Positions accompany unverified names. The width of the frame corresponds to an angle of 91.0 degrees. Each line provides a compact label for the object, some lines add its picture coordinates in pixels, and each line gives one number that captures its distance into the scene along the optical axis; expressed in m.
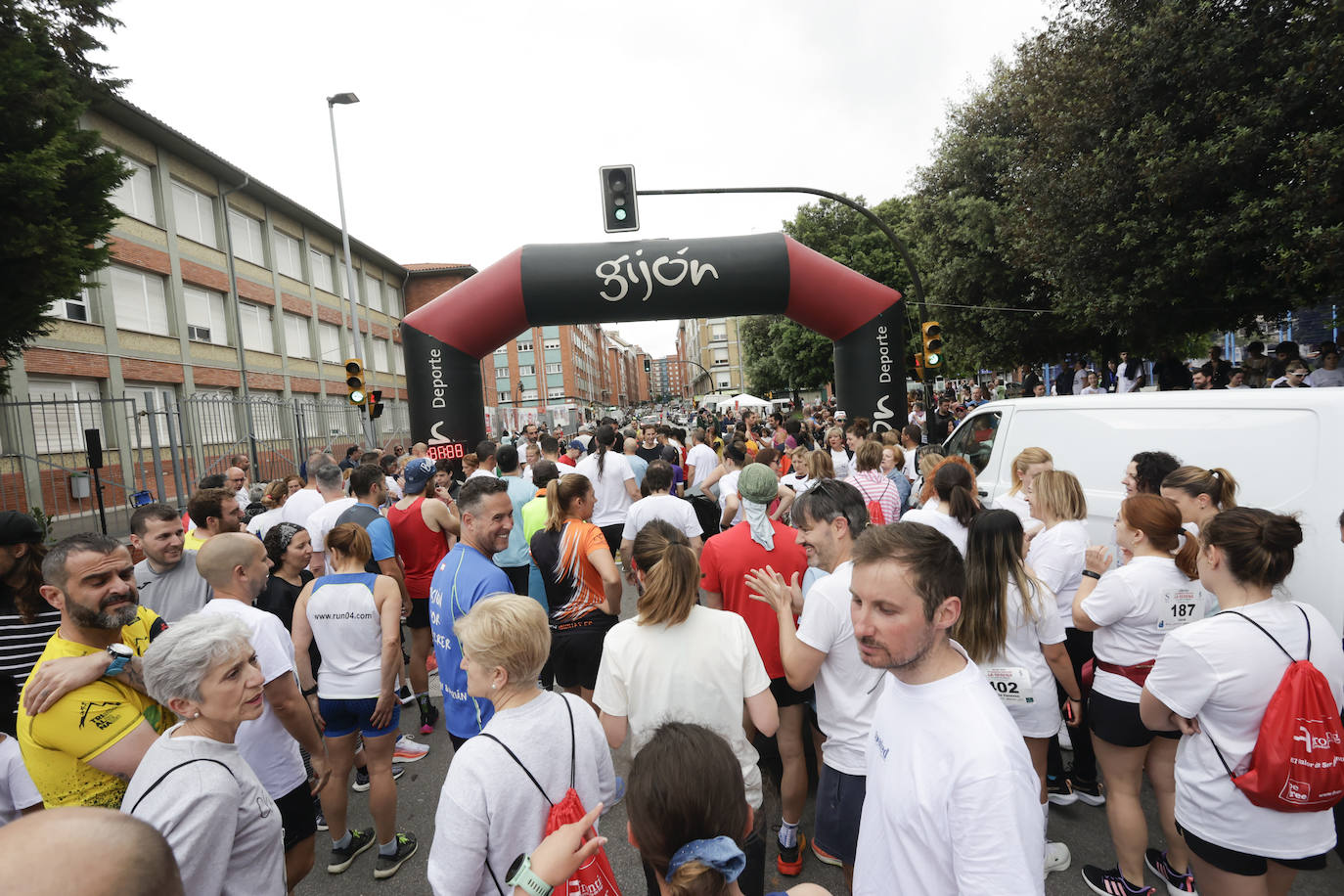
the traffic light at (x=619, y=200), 10.15
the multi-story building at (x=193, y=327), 14.43
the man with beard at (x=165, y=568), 3.42
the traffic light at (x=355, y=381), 12.45
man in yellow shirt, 2.08
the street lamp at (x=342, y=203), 17.08
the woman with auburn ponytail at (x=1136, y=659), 2.83
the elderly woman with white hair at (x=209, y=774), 1.76
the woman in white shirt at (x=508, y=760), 1.78
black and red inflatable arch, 10.65
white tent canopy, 32.09
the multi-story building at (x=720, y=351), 92.31
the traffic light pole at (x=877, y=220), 10.18
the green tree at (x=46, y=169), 7.84
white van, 3.59
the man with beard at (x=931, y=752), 1.37
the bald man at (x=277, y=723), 2.71
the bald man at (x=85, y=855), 0.85
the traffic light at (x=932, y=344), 11.64
